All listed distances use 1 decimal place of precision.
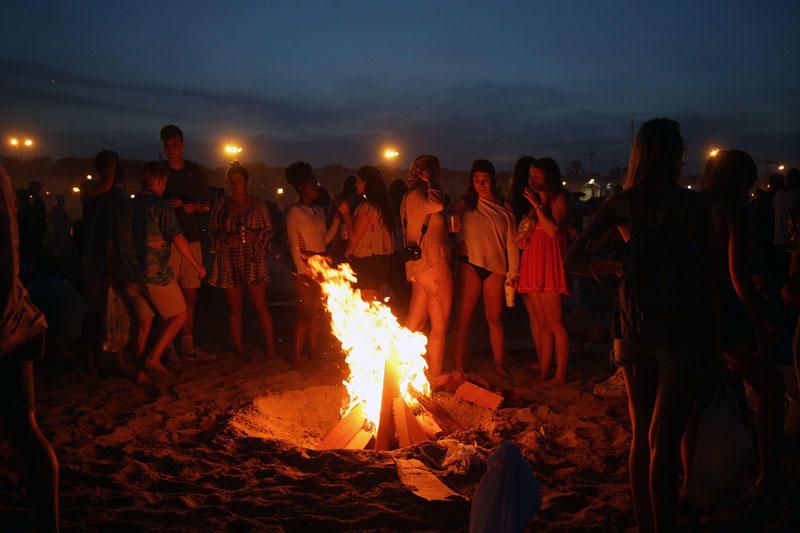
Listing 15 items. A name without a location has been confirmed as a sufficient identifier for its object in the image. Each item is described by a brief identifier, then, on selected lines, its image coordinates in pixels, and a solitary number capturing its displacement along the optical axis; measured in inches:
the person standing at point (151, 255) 266.7
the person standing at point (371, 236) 277.3
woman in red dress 252.5
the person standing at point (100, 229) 274.7
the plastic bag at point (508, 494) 99.7
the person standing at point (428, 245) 259.9
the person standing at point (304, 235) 296.4
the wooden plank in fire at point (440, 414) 225.0
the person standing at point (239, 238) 302.5
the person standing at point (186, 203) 298.8
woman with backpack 118.0
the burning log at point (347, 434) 209.6
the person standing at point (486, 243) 266.5
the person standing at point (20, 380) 120.5
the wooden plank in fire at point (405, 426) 210.1
